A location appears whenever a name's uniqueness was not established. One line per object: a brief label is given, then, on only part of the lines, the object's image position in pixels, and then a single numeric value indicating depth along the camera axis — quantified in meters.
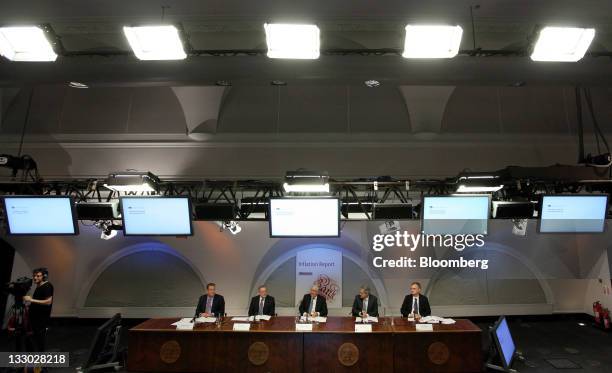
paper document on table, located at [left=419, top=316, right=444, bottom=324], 5.49
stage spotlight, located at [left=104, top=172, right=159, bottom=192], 5.30
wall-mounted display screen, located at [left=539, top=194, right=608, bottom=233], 5.07
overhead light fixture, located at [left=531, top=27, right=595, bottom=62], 2.53
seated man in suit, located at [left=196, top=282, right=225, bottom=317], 6.38
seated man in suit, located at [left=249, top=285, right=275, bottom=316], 6.32
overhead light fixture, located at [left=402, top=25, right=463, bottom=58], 2.54
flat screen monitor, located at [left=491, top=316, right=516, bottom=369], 4.86
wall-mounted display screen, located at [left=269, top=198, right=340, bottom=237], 5.18
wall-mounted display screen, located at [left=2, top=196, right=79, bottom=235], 5.24
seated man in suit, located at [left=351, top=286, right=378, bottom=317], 6.15
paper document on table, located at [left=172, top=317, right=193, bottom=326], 5.45
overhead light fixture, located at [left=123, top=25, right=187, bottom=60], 2.57
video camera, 5.20
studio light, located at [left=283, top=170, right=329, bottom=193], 5.20
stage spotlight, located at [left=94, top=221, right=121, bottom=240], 6.41
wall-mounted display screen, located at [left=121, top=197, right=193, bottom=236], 5.23
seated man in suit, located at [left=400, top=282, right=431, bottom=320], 6.06
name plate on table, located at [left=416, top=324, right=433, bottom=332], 5.09
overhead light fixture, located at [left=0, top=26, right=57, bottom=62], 2.61
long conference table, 5.05
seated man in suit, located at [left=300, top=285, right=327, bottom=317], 6.32
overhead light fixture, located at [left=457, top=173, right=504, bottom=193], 5.18
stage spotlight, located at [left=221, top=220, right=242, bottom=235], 6.66
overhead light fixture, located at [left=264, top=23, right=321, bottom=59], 2.53
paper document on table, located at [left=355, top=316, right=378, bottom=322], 5.57
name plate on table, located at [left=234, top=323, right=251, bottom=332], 5.16
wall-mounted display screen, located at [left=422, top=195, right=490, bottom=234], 5.17
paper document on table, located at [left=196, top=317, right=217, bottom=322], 5.59
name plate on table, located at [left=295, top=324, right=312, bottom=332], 5.12
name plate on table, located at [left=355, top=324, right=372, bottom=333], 5.10
